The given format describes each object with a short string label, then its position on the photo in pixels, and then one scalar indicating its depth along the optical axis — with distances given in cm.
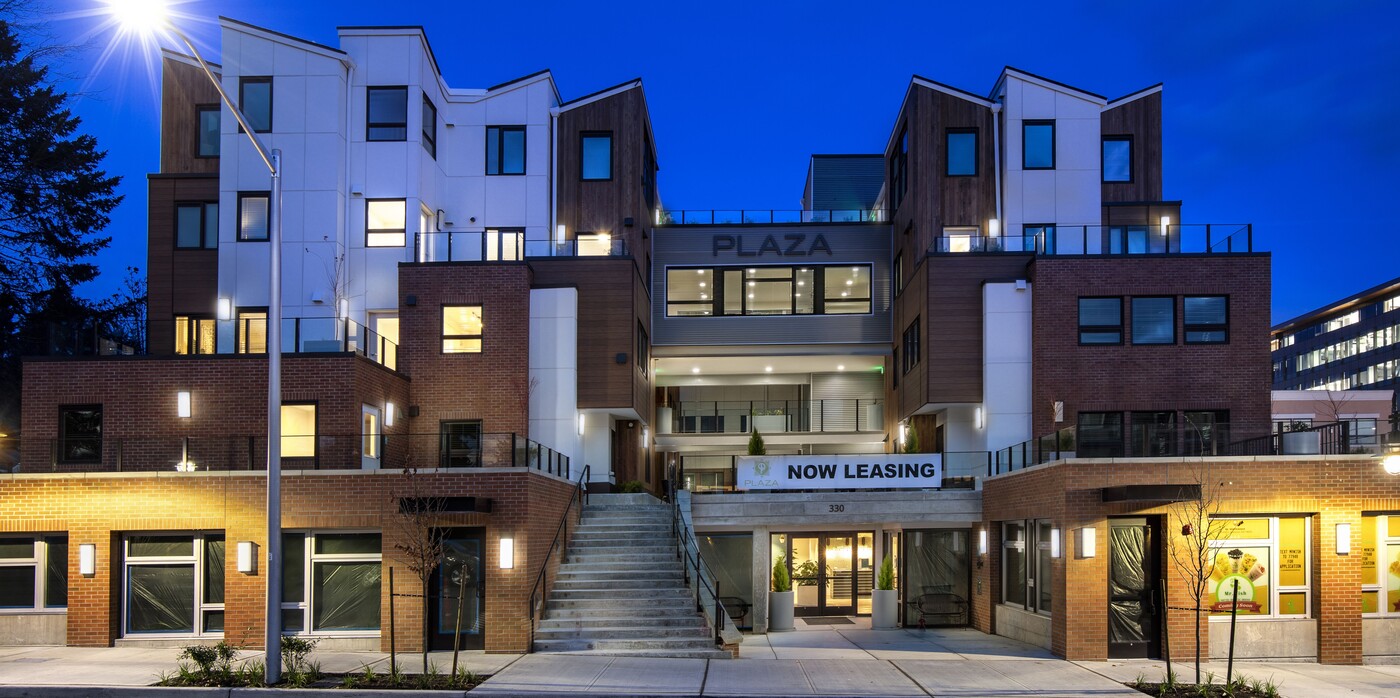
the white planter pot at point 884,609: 2456
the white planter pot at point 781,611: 2373
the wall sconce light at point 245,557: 1900
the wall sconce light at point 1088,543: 1855
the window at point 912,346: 3080
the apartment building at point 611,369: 1923
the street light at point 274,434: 1472
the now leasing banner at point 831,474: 2492
